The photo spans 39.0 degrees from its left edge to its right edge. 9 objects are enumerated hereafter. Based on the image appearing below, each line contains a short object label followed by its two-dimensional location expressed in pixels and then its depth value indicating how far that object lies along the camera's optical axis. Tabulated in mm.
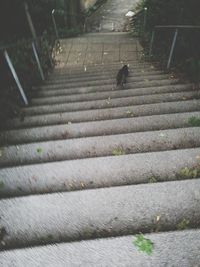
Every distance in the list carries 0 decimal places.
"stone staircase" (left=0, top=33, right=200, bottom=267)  1792
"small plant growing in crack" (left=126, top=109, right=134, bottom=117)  3779
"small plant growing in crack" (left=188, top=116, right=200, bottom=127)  3180
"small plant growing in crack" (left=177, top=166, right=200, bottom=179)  2414
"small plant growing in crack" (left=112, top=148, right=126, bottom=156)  2850
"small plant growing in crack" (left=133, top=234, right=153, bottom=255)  1764
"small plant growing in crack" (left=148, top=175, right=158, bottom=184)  2414
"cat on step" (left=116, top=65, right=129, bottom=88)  5145
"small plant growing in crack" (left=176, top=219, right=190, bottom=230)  1943
